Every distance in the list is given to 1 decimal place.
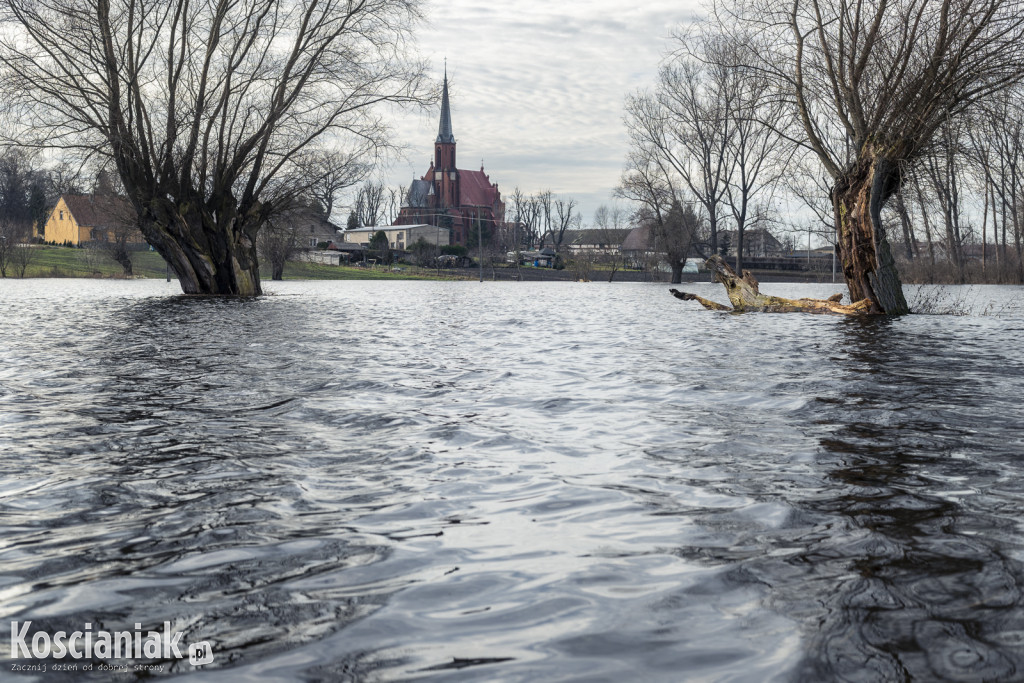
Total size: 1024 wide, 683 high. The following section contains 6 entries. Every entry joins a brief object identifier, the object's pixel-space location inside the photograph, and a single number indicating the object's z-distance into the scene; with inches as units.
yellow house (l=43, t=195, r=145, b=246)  2934.5
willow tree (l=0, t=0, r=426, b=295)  962.7
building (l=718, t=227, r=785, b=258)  2419.9
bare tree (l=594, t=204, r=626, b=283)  3783.0
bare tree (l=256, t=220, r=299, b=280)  2620.6
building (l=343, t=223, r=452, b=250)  5367.6
